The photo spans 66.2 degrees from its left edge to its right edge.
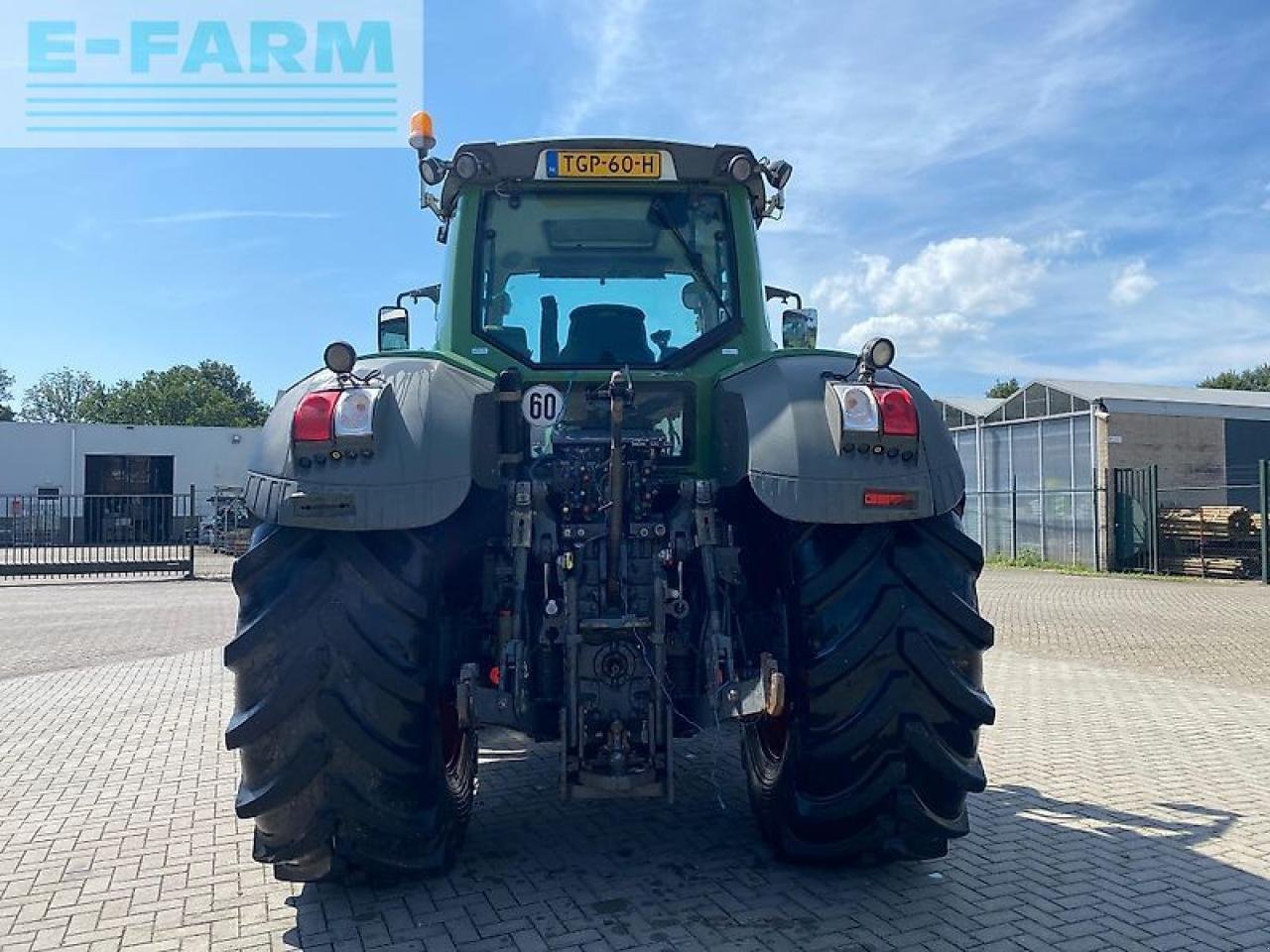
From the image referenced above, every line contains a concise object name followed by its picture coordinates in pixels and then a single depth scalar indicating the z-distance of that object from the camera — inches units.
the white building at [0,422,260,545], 1526.8
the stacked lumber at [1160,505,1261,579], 812.6
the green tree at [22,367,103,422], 3673.7
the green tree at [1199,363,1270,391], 2772.1
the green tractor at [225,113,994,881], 129.4
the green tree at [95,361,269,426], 2893.7
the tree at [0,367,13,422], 3658.5
